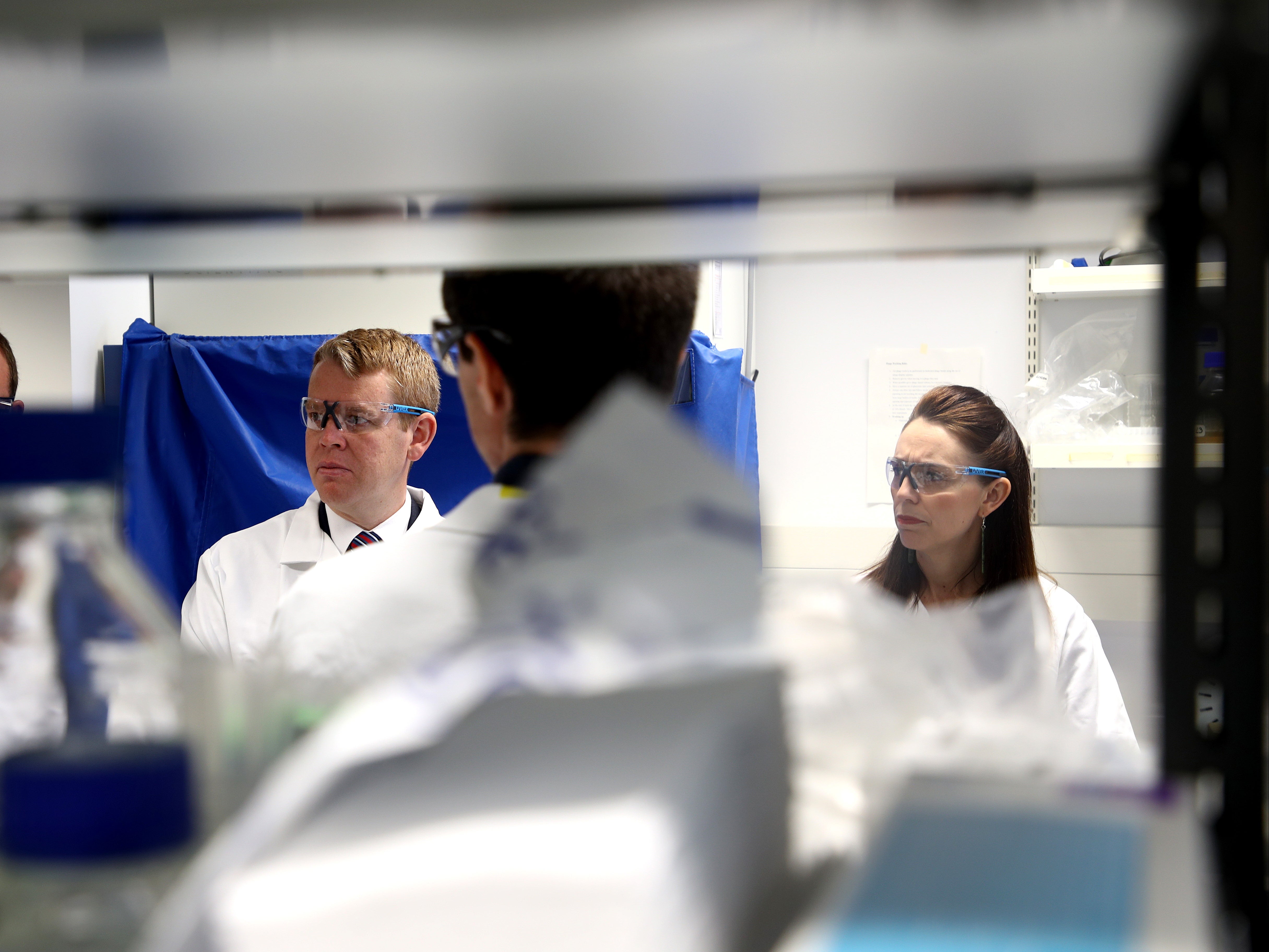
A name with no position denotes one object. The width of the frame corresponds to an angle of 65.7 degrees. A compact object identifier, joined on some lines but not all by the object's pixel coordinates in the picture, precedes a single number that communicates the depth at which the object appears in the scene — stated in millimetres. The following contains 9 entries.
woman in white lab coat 1901
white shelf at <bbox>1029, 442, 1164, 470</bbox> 2273
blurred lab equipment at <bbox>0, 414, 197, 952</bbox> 316
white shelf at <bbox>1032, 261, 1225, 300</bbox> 2373
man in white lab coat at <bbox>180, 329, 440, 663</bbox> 2066
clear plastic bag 2461
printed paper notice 3008
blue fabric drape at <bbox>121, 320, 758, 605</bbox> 2416
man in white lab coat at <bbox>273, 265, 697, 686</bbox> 629
